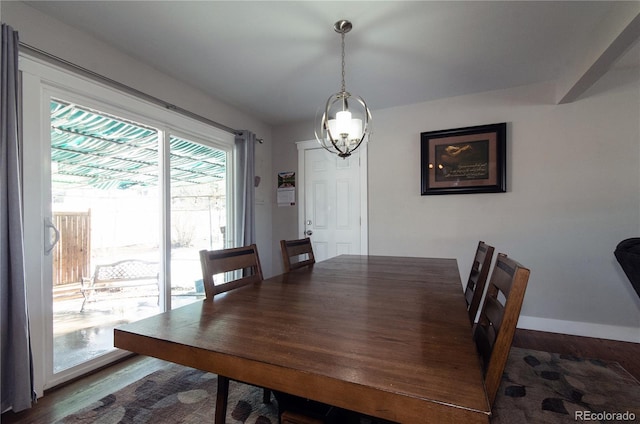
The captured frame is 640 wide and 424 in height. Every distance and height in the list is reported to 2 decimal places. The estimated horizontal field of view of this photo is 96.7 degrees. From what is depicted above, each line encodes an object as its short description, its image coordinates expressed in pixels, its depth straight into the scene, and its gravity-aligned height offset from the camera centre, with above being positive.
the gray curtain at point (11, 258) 1.53 -0.26
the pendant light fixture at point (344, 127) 1.80 +0.53
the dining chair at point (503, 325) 0.75 -0.33
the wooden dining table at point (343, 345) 0.57 -0.37
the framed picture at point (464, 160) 2.88 +0.51
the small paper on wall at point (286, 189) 3.93 +0.28
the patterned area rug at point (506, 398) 1.53 -1.13
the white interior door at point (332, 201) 3.51 +0.09
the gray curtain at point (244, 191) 3.27 +0.21
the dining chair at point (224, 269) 1.29 -0.31
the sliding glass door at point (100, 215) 1.79 -0.05
